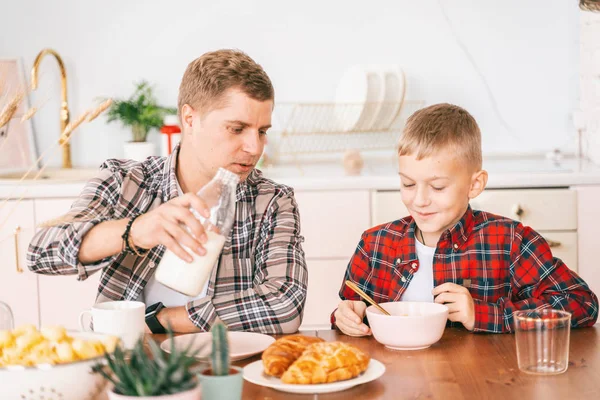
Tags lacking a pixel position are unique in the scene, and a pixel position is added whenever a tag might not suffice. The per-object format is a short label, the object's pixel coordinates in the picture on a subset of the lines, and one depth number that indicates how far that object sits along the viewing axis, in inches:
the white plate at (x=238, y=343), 54.2
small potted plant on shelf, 132.3
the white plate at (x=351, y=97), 129.6
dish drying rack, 134.2
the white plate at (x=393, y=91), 131.0
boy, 67.4
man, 63.6
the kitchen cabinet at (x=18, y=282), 117.8
